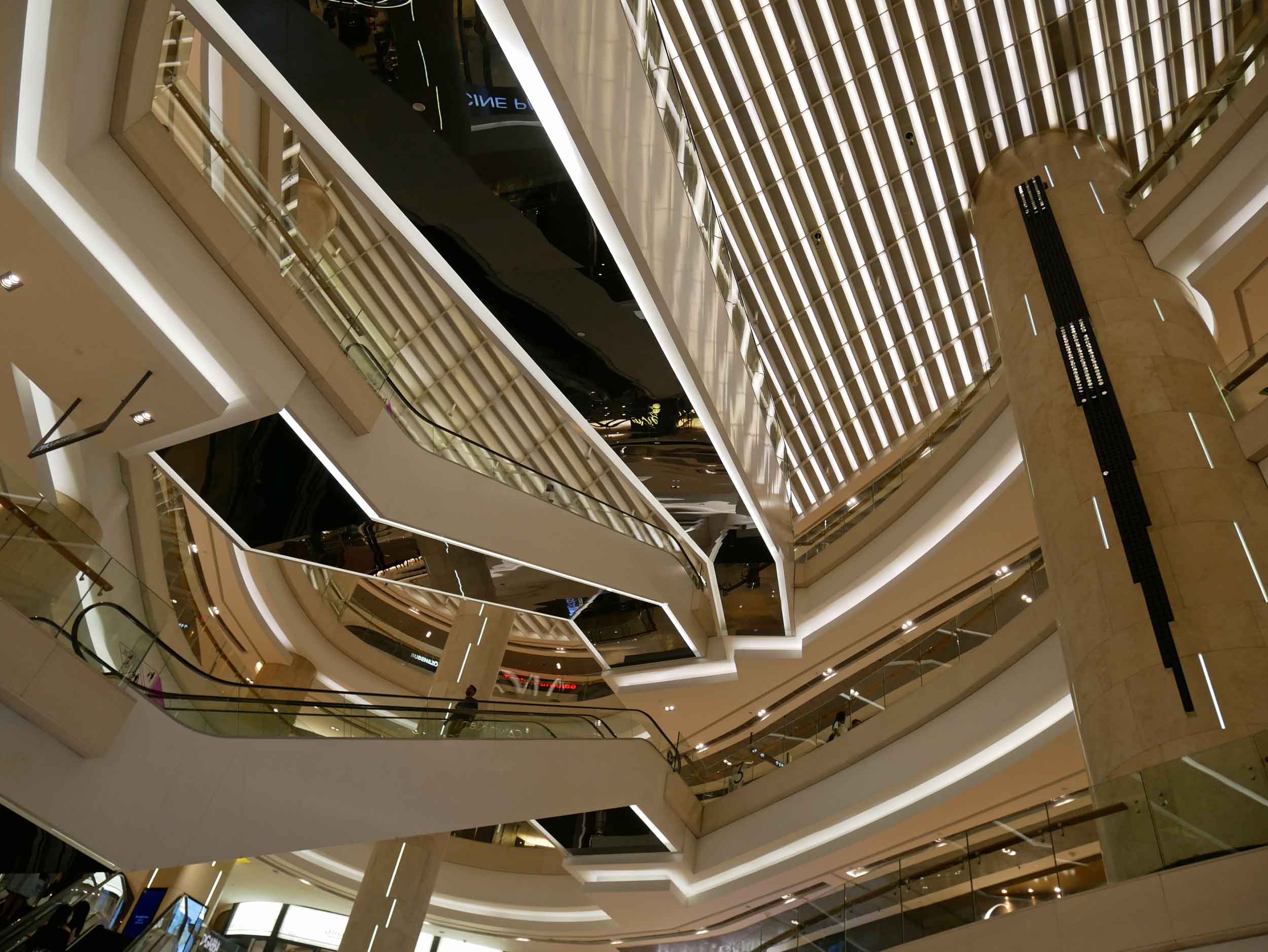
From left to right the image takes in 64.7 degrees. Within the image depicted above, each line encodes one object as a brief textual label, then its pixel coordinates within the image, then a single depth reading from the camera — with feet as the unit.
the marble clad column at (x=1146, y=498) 19.19
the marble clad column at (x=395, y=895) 35.91
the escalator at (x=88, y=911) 19.22
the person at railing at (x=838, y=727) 36.27
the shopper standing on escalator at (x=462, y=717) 28.86
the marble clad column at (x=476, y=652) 46.73
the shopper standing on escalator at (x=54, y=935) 19.13
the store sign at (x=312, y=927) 50.34
